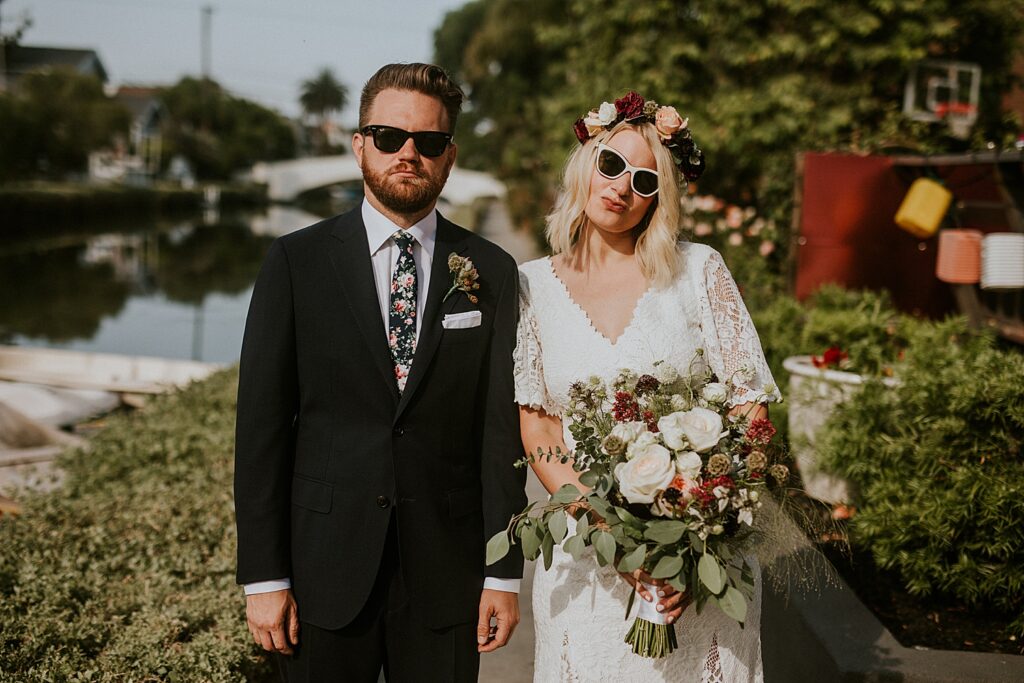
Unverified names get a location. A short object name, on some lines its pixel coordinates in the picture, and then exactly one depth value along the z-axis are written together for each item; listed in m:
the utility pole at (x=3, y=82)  33.51
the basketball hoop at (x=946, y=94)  9.38
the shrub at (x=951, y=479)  3.25
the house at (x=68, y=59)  59.84
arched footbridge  48.28
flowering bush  9.02
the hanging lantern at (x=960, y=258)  5.70
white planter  4.56
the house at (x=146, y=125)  65.25
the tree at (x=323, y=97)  139.00
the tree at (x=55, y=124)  32.53
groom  2.12
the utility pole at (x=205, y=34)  63.12
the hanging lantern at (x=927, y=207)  6.74
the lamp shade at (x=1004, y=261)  5.43
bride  2.24
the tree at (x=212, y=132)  68.00
